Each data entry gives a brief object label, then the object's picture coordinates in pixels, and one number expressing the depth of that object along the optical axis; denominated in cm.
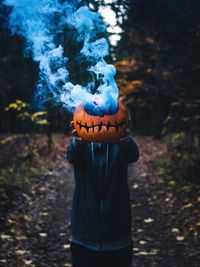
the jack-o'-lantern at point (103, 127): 353
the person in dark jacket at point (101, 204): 352
